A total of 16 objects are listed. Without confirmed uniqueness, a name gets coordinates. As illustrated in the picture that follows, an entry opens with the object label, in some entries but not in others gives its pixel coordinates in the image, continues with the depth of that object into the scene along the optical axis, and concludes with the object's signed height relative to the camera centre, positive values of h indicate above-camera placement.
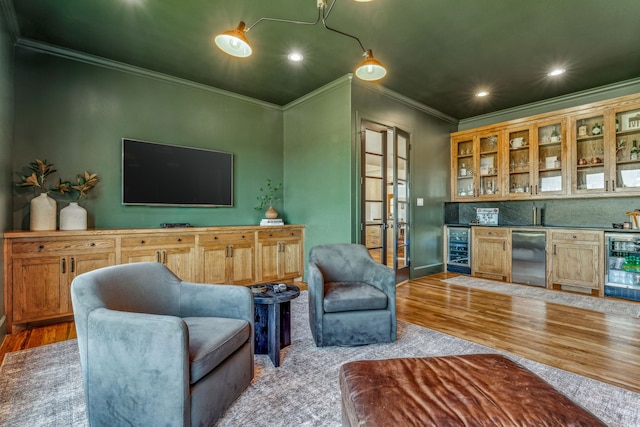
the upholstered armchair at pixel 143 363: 1.30 -0.67
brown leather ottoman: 0.98 -0.66
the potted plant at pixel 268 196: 4.99 +0.32
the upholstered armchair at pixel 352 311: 2.42 -0.78
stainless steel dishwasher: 4.49 -0.66
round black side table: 2.13 -0.78
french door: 4.32 +0.30
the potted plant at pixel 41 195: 3.04 +0.21
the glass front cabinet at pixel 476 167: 5.28 +0.87
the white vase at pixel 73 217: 3.20 -0.02
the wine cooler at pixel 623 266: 3.82 -0.67
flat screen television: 3.79 +0.55
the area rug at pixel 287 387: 1.62 -1.08
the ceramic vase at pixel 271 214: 4.79 +0.01
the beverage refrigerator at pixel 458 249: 5.33 -0.63
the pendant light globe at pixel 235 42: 2.20 +1.31
